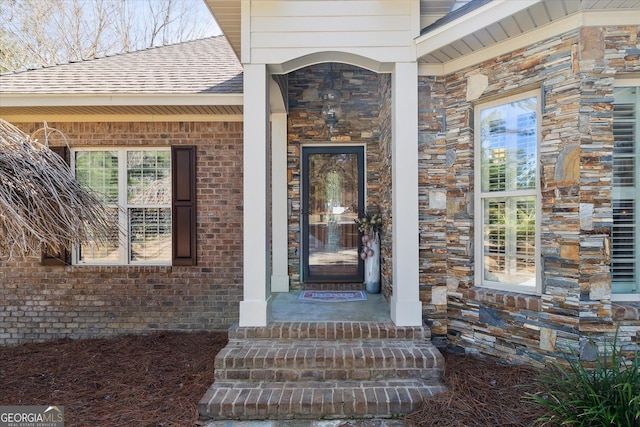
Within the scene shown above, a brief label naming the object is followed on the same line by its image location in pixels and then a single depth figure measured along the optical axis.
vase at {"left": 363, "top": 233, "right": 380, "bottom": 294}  4.82
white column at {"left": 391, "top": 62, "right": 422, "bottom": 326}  3.38
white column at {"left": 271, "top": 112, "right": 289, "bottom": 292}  5.00
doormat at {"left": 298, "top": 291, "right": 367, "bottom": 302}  4.41
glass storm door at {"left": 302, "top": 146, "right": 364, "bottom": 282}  5.17
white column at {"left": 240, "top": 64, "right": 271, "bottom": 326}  3.36
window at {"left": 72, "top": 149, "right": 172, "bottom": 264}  4.81
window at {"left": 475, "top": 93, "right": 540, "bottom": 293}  3.18
